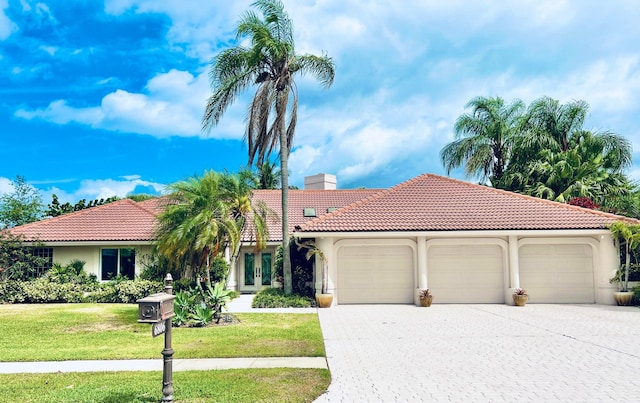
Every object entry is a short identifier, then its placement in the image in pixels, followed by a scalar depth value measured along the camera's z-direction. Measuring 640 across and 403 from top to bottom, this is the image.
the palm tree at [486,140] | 28.39
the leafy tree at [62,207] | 31.12
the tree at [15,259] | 19.42
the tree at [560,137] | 24.28
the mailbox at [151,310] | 5.61
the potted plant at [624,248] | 15.66
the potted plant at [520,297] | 16.25
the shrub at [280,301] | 16.75
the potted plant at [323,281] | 16.59
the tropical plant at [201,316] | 12.51
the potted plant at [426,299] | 16.44
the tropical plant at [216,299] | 12.99
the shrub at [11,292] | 18.81
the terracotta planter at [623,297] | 15.98
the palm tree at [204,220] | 13.58
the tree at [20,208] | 27.53
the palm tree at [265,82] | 18.02
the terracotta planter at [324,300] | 16.56
